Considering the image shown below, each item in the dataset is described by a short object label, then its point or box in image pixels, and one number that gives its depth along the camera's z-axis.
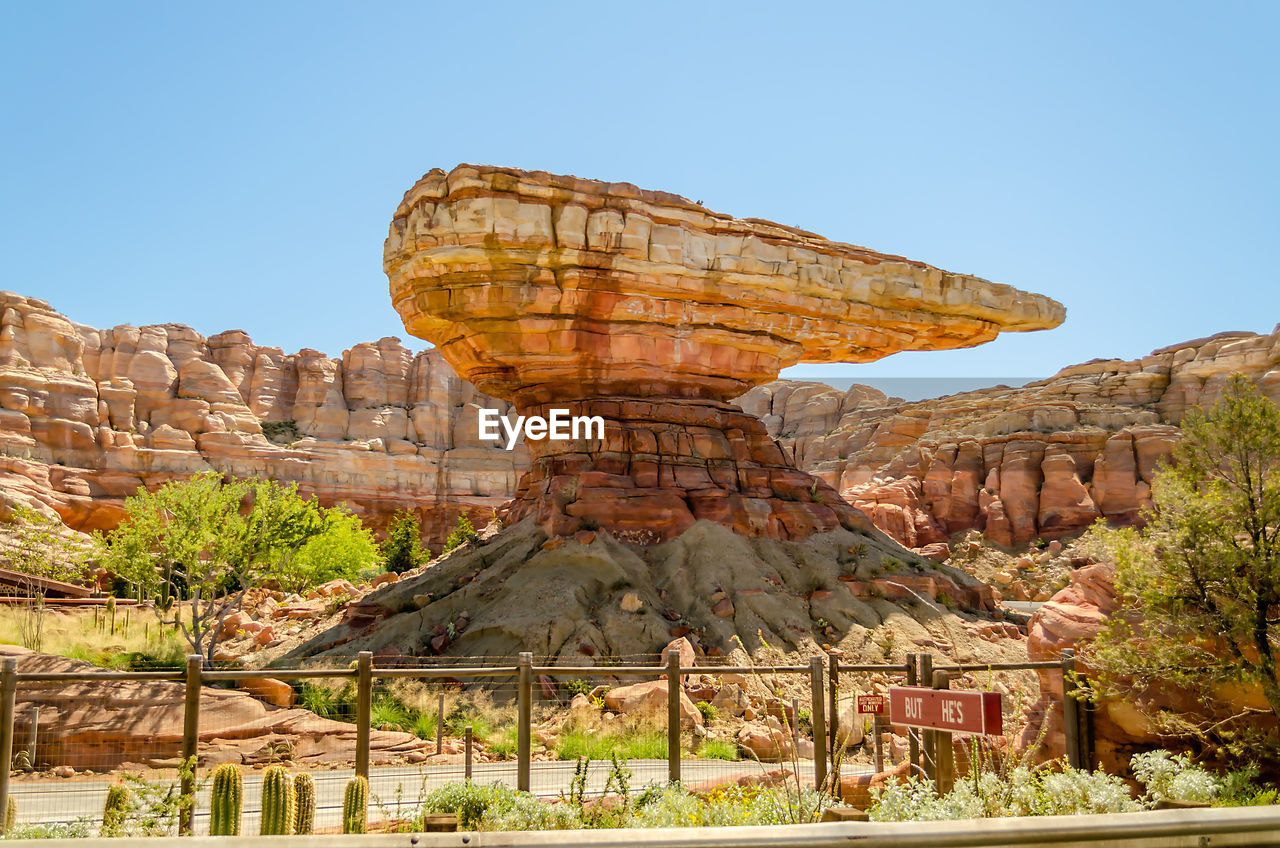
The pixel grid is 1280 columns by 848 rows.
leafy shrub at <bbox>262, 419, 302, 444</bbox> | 65.38
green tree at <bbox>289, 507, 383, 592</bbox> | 29.42
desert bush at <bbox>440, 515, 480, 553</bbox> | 31.63
